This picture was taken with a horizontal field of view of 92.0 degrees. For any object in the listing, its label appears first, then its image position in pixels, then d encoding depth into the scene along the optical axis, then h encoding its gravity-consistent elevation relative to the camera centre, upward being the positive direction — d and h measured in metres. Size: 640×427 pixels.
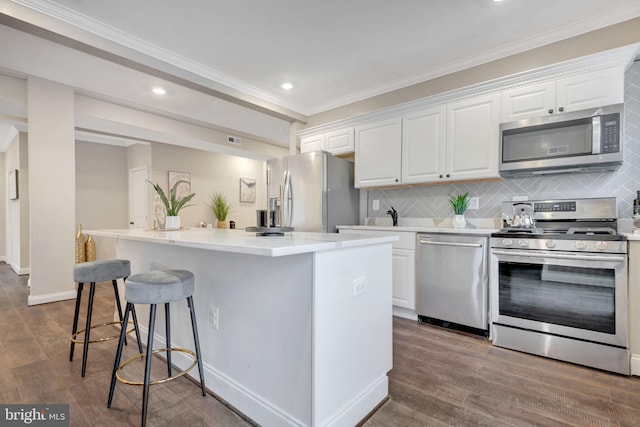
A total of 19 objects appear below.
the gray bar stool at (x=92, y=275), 2.05 -0.44
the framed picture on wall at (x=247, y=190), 7.37 +0.52
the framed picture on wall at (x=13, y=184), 5.50 +0.51
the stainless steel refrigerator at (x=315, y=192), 3.66 +0.24
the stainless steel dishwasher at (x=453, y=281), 2.60 -0.63
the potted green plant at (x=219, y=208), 6.57 +0.07
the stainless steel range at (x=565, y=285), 2.04 -0.54
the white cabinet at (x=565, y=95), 2.29 +0.93
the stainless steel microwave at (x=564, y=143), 2.28 +0.54
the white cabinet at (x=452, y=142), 2.81 +0.68
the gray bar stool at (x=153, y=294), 1.53 -0.42
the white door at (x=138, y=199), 5.95 +0.25
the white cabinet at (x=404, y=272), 3.01 -0.61
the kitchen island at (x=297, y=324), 1.35 -0.58
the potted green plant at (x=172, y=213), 2.51 -0.02
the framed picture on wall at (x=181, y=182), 6.07 +0.59
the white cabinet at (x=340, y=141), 3.83 +0.89
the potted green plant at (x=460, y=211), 3.11 +0.00
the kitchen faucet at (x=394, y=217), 3.67 -0.07
